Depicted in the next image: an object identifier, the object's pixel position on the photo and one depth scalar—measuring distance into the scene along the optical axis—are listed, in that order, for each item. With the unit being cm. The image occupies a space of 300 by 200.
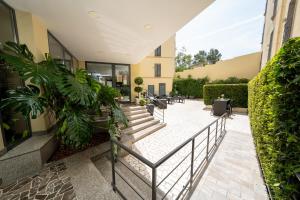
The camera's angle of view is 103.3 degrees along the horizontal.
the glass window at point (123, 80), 763
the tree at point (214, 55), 3509
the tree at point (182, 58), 3050
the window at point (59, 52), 337
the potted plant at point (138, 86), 779
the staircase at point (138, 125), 401
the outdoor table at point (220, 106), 707
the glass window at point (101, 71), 705
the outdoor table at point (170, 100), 1241
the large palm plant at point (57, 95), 174
